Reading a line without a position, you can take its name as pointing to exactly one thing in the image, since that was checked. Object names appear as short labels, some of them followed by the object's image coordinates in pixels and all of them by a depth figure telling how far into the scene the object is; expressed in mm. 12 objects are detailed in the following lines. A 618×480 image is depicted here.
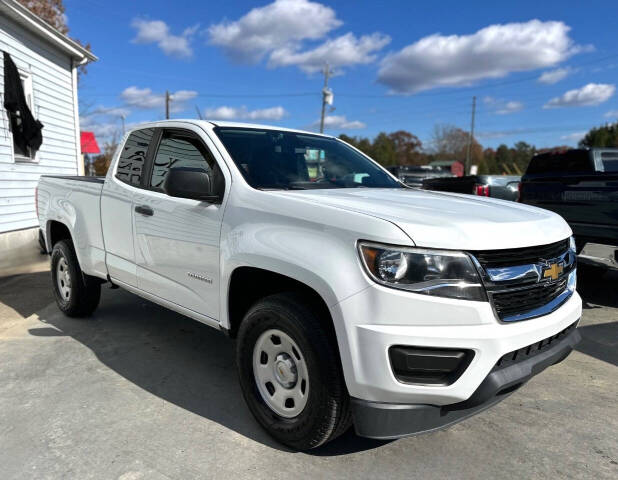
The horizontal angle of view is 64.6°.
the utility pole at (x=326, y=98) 30844
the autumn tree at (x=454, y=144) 85188
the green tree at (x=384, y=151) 83188
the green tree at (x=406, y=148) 98062
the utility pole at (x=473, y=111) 58594
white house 8977
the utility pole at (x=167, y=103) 39375
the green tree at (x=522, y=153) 99181
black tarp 8891
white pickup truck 2186
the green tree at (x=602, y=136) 65356
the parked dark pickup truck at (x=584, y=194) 5133
